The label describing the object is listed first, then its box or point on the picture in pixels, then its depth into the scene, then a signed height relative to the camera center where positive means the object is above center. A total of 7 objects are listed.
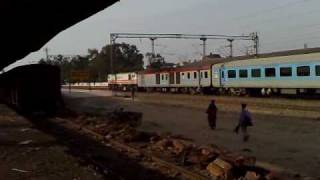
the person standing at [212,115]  13.87 -1.52
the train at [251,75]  22.34 +0.15
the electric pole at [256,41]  47.32 +4.96
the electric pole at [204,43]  45.92 +4.84
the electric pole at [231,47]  53.66 +4.71
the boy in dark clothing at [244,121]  11.43 -1.43
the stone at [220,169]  7.06 -1.92
